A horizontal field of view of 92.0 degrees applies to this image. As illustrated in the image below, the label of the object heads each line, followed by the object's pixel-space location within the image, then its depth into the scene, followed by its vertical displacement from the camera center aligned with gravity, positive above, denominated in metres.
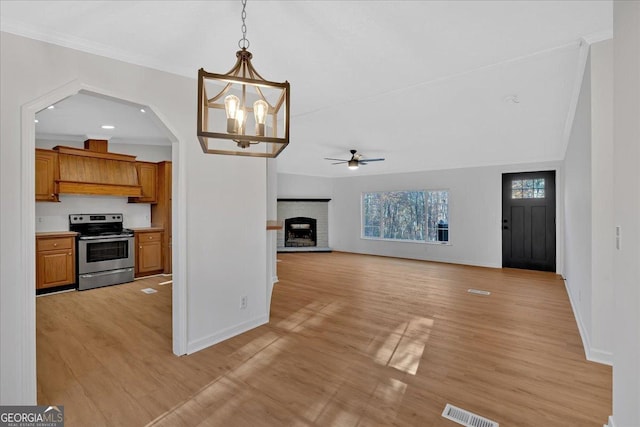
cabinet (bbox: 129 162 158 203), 5.95 +0.62
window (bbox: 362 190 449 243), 8.03 -0.07
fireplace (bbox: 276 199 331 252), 9.66 -0.39
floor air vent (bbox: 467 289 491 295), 4.92 -1.28
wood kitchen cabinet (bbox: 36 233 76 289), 4.68 -0.73
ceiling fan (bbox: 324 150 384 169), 6.76 +1.12
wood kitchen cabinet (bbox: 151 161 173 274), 6.02 +0.08
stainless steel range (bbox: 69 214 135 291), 5.05 -0.64
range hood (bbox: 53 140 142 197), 5.02 +0.72
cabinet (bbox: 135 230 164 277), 5.80 -0.76
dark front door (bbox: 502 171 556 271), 6.45 -0.16
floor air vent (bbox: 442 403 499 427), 1.90 -1.30
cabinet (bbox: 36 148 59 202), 4.77 +0.61
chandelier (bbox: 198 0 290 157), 1.52 +0.53
